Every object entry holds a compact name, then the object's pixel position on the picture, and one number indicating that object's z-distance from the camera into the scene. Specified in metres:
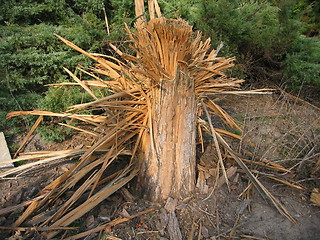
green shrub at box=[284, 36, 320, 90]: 3.94
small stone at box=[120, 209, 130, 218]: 1.69
